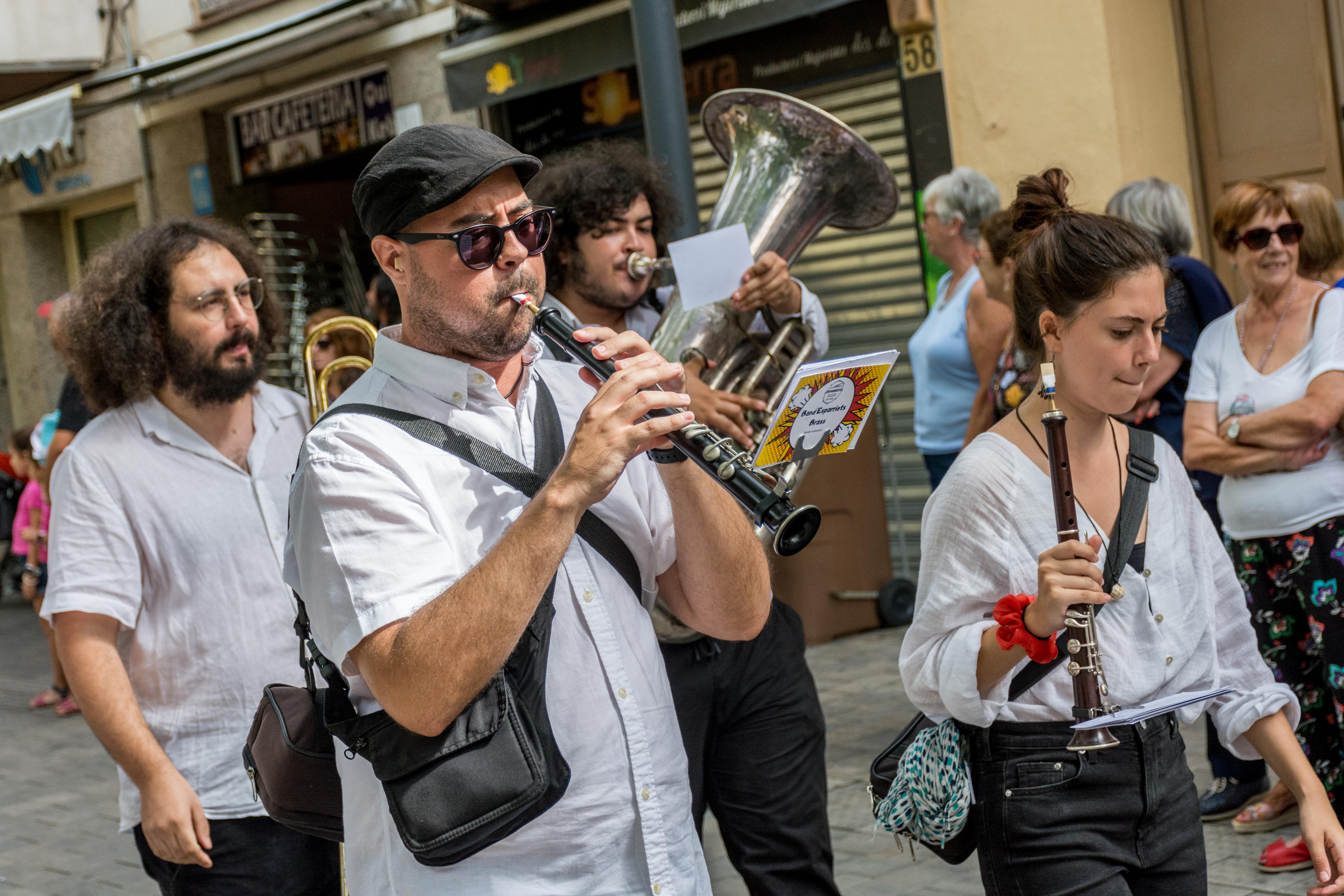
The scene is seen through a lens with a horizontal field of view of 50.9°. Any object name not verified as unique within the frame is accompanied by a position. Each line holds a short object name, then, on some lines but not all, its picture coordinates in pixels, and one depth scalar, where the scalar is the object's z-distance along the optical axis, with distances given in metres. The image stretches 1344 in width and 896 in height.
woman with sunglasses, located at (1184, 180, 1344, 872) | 3.96
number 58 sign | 7.50
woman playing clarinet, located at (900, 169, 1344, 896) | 2.36
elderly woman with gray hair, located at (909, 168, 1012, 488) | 5.56
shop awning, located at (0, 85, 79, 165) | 12.49
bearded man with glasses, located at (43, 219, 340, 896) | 2.96
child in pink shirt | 8.33
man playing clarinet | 1.92
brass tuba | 3.87
